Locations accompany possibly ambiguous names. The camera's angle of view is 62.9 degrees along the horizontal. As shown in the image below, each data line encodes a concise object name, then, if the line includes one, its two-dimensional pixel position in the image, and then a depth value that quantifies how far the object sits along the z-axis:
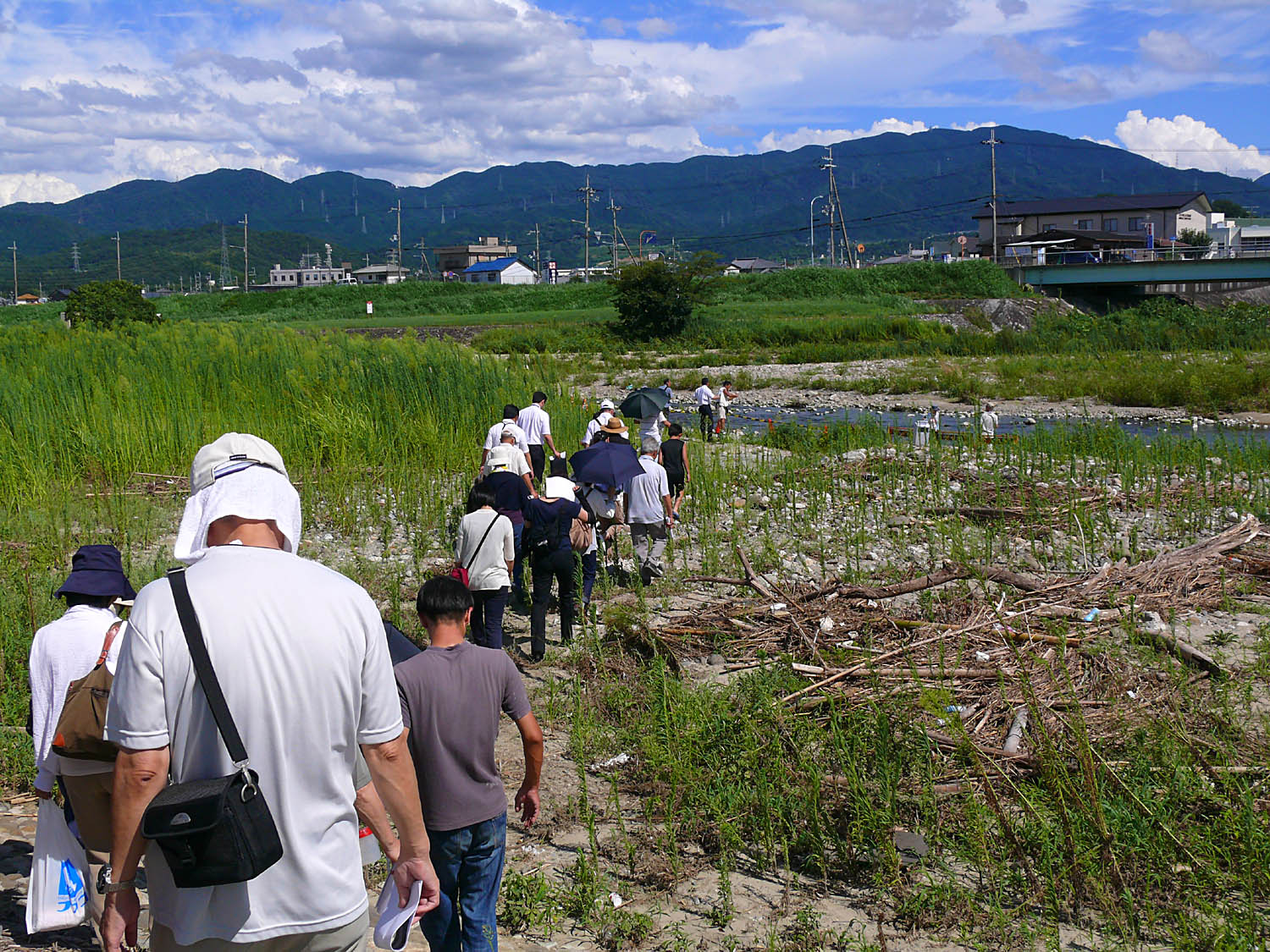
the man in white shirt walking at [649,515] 10.11
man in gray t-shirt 3.77
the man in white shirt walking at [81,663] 3.84
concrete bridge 57.72
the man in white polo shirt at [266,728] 2.42
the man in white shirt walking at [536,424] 12.66
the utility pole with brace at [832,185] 85.07
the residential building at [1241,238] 66.58
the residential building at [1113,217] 84.38
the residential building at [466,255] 145.89
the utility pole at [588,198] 85.88
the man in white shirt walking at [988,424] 18.50
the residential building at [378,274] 143.00
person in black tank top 12.84
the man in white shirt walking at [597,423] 12.51
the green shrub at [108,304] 35.44
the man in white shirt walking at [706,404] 20.38
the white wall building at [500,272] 121.19
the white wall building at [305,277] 155.12
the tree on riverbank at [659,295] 48.41
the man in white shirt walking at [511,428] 10.57
